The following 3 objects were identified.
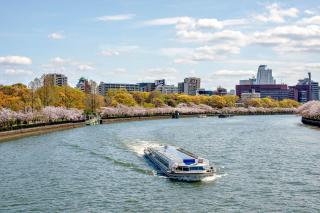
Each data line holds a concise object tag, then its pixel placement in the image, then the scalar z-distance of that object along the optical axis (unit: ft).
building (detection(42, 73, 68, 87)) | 395.73
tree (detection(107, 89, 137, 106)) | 567.38
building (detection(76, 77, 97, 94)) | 530.35
